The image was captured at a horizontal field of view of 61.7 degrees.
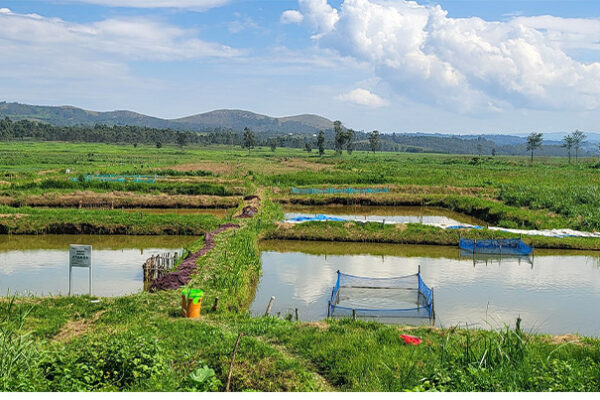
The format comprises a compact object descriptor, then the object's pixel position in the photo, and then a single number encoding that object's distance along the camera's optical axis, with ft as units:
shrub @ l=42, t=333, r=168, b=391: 20.22
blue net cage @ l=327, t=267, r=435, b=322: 44.06
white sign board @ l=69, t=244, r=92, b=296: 42.34
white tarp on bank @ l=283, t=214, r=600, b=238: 78.28
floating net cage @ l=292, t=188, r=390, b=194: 127.03
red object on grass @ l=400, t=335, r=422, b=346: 31.24
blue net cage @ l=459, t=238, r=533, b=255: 70.33
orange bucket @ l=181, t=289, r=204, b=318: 37.35
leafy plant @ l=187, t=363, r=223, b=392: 19.79
